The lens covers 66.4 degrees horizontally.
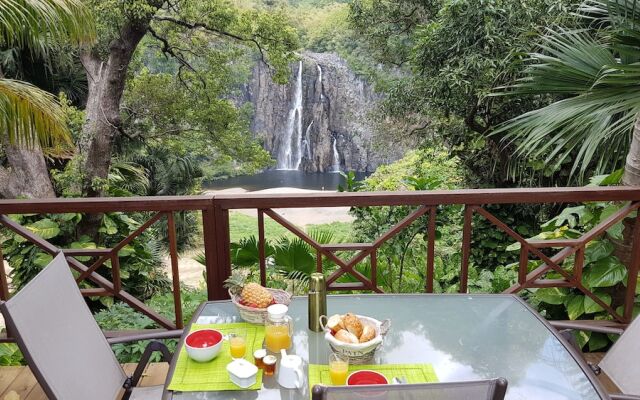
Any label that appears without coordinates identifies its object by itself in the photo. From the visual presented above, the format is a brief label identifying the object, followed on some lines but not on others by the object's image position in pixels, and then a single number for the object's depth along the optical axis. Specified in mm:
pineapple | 1526
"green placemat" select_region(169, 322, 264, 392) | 1234
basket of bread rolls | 1281
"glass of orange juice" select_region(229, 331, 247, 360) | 1349
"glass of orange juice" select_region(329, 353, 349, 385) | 1209
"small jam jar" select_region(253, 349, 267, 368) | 1299
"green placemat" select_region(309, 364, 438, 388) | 1253
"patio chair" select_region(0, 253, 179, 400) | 1240
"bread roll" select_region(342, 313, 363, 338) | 1327
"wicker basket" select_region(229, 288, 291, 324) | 1514
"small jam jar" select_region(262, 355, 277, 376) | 1274
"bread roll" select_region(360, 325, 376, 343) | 1305
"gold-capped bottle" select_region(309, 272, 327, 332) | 1463
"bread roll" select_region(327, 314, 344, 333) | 1340
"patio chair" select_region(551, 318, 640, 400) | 1488
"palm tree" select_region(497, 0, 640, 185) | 2242
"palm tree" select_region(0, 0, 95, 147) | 2783
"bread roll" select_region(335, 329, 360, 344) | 1291
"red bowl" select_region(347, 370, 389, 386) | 1201
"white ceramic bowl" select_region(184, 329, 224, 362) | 1332
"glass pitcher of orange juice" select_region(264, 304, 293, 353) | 1377
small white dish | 1230
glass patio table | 1235
